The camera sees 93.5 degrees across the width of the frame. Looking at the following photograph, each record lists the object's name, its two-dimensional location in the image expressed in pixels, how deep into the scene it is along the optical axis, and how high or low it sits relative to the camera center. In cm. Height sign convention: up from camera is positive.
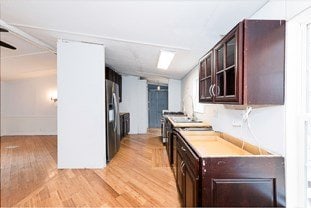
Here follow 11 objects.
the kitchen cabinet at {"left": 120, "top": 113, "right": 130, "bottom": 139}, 481 -77
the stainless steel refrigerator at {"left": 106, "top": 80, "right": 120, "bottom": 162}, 304 -40
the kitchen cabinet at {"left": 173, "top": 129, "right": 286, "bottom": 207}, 108 -58
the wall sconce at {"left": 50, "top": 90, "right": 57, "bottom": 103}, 572 +29
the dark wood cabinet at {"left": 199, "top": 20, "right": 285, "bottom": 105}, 108 +30
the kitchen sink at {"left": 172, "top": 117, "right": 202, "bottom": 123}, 319 -40
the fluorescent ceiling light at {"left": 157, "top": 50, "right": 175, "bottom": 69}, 264 +89
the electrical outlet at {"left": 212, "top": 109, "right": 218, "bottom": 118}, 230 -17
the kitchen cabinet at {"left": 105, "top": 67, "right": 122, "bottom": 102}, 409 +83
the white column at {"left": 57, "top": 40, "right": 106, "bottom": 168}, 278 -13
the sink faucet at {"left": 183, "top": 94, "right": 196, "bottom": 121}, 358 -9
